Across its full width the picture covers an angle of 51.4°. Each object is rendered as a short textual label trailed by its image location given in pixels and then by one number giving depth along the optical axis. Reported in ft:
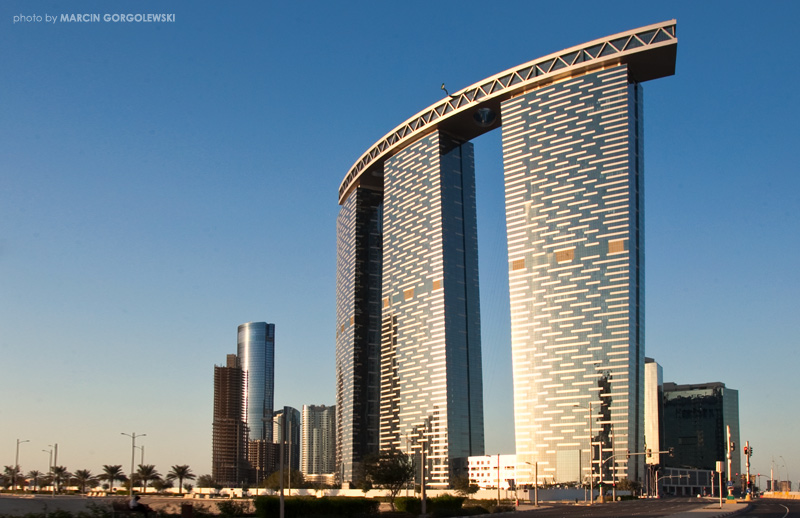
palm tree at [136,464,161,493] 494.18
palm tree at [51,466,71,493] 478.80
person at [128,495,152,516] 152.05
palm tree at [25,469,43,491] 563.77
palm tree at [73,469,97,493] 518.82
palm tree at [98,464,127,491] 504.43
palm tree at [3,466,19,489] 528.54
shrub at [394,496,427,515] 226.91
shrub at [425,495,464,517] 232.94
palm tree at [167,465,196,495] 539.29
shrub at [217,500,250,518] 201.32
